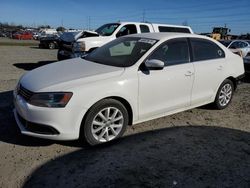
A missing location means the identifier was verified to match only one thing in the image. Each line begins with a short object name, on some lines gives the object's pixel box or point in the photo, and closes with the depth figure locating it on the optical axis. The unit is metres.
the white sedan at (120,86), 2.61
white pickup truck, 6.98
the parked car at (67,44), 7.67
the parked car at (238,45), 11.09
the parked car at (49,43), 16.43
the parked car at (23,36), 33.46
